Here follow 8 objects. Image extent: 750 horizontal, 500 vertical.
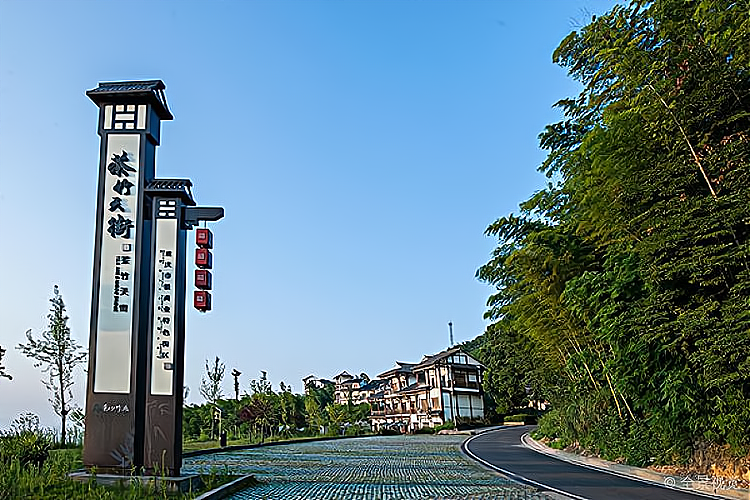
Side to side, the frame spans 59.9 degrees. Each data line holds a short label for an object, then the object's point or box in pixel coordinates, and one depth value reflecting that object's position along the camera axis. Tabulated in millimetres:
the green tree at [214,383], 23719
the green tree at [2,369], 12123
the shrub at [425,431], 37969
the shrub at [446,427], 38206
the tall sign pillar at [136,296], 9562
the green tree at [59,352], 15953
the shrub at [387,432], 35819
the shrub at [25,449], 9203
